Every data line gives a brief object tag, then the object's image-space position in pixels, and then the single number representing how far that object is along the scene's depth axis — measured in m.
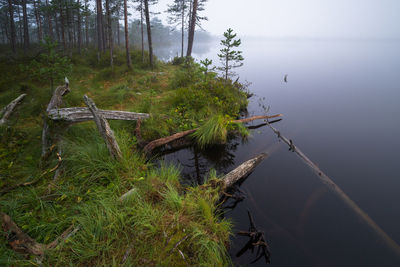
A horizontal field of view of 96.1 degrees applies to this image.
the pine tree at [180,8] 25.56
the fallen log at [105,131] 3.92
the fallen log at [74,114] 4.72
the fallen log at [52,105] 4.59
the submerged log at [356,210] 3.94
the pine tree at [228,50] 10.19
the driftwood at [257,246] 3.50
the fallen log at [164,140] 5.73
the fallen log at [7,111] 5.62
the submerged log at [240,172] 4.46
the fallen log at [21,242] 1.95
